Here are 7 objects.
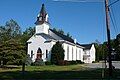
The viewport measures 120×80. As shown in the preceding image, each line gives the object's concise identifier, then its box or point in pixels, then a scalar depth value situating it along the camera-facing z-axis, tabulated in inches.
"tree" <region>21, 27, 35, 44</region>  1925.3
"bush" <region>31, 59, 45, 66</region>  988.9
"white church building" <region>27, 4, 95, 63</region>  1102.3
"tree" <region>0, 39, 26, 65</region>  744.5
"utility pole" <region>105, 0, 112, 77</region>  452.2
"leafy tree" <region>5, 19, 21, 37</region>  1441.1
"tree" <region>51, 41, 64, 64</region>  1052.4
